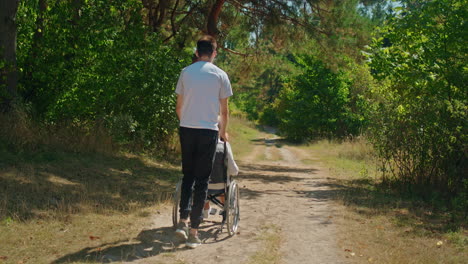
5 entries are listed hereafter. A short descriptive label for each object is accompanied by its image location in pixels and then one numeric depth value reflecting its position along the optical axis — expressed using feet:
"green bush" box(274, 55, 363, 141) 114.62
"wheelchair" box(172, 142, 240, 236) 19.89
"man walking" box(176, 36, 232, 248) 18.01
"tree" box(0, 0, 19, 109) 34.40
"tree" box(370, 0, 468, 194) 32.78
